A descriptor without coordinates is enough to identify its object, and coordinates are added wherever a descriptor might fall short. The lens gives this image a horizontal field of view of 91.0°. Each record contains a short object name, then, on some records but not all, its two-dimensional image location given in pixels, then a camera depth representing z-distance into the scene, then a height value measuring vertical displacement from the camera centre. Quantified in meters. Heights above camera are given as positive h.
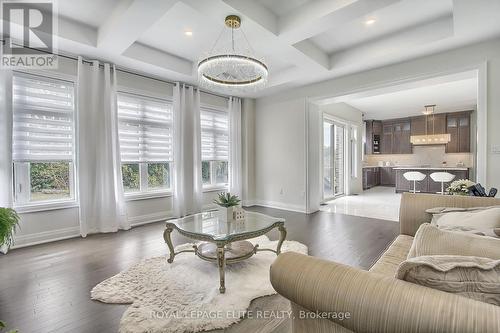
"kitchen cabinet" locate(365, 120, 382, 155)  10.73 +1.15
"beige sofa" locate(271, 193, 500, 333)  0.68 -0.44
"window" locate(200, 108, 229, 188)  5.79 +0.41
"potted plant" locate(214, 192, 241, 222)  2.80 -0.48
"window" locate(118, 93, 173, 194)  4.52 +0.43
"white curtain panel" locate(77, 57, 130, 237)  3.88 +0.24
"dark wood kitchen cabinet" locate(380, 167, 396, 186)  10.54 -0.62
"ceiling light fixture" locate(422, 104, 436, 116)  8.49 +1.86
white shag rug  1.80 -1.14
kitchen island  7.54 -0.61
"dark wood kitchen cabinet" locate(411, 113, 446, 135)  9.36 +1.45
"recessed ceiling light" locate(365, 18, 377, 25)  3.30 +1.91
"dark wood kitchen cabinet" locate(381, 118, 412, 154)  10.16 +1.06
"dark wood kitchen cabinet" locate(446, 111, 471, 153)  8.82 +1.09
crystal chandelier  2.85 +1.22
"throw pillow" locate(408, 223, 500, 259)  1.09 -0.39
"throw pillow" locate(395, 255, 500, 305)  0.80 -0.39
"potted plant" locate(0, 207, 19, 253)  2.18 -0.51
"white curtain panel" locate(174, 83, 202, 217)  5.03 +0.27
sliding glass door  7.28 +0.10
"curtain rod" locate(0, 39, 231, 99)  3.55 +1.70
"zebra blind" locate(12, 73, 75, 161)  3.45 +0.71
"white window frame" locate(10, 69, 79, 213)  3.48 -0.22
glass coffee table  2.25 -0.68
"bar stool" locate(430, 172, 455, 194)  6.93 -0.46
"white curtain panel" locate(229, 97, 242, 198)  6.13 +0.49
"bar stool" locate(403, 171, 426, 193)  7.59 -0.45
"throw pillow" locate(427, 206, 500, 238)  1.68 -0.45
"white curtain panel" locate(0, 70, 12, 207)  3.25 +0.35
